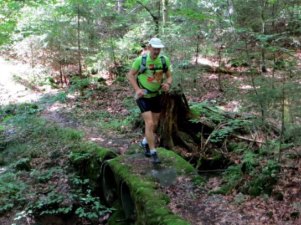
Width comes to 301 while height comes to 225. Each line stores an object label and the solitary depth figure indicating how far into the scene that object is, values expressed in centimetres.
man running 641
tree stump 848
